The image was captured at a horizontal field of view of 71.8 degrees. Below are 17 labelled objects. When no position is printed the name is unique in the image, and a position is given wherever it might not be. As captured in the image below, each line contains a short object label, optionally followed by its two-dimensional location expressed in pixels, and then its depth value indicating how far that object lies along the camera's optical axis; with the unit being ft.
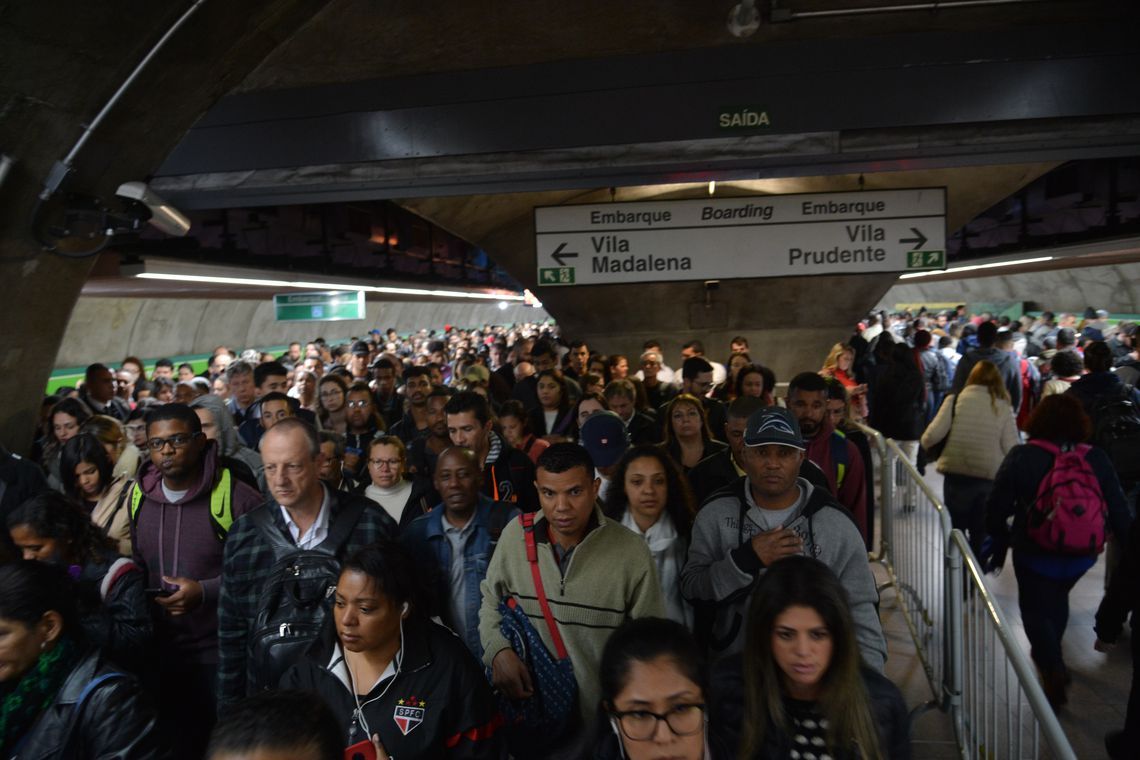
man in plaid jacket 10.18
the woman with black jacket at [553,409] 23.31
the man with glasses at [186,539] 11.54
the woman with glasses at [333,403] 23.73
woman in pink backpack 13.82
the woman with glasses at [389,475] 14.94
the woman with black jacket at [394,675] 7.74
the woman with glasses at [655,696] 6.36
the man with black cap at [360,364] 39.14
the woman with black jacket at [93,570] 10.11
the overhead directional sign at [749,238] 22.84
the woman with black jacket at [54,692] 7.45
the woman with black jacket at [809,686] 7.06
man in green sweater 9.23
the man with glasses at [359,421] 21.04
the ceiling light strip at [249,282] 31.51
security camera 16.08
